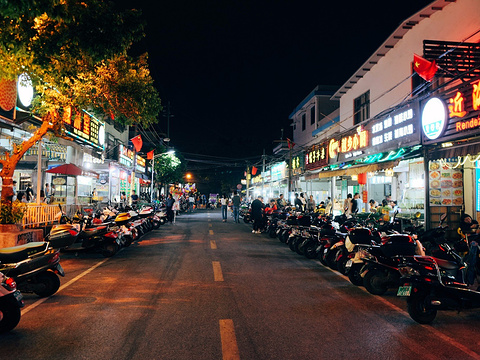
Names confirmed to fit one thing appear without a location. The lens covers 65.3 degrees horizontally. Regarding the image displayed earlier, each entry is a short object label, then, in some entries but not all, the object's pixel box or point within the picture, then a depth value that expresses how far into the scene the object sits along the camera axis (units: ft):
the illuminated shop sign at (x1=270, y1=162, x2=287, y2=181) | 109.40
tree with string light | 26.02
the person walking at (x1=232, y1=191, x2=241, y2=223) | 80.20
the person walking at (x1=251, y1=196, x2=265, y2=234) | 59.95
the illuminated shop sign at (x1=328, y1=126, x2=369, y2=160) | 52.39
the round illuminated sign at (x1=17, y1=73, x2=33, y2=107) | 36.82
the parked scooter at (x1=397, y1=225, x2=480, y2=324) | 18.33
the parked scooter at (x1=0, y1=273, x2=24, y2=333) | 16.47
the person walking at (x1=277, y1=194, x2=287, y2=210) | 71.68
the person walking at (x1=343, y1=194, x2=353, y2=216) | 60.54
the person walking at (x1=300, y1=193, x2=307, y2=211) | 72.43
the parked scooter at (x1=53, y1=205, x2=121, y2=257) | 36.58
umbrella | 56.24
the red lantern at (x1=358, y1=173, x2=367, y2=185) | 63.41
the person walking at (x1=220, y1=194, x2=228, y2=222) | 87.35
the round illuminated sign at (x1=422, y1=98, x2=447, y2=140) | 32.53
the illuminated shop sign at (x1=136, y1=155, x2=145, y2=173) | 126.38
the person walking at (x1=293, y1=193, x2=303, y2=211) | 67.35
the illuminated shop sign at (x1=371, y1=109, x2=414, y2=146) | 40.01
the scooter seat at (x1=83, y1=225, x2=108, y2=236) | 36.73
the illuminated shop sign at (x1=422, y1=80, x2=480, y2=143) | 28.43
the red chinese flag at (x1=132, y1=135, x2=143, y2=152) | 97.38
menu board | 40.70
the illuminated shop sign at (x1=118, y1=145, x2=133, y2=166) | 99.24
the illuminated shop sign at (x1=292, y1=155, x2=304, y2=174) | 87.44
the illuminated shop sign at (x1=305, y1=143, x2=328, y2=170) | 69.14
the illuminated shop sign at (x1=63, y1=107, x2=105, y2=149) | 50.14
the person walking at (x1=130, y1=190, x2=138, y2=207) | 64.54
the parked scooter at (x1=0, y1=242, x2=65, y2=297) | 20.02
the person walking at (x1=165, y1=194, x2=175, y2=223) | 77.71
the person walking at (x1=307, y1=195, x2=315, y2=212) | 79.72
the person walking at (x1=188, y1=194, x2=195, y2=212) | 133.55
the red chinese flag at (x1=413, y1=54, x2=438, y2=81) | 36.17
